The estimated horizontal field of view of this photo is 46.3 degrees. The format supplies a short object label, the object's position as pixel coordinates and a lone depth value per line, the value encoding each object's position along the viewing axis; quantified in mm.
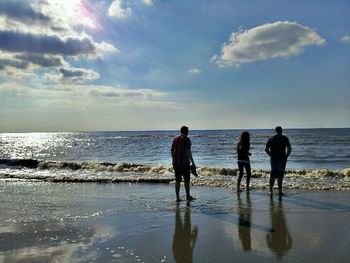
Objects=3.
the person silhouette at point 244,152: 12078
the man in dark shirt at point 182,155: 10273
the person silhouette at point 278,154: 11391
